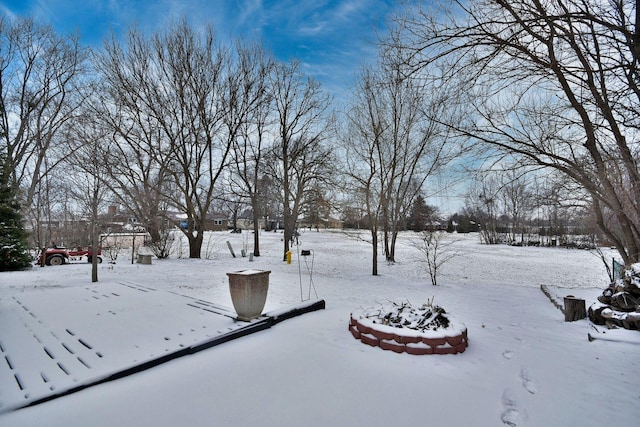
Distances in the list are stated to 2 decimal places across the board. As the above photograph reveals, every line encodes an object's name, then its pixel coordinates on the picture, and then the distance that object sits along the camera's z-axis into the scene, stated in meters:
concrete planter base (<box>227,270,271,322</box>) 4.14
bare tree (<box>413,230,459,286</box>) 8.83
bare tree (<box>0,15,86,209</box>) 14.96
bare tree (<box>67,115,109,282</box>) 12.90
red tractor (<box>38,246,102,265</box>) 11.38
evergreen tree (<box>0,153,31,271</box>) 9.30
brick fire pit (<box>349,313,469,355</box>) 3.35
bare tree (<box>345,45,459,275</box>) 10.78
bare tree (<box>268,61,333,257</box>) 15.00
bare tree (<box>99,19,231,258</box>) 12.95
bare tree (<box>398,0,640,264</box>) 3.44
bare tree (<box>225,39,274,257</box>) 14.36
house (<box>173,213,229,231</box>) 54.07
